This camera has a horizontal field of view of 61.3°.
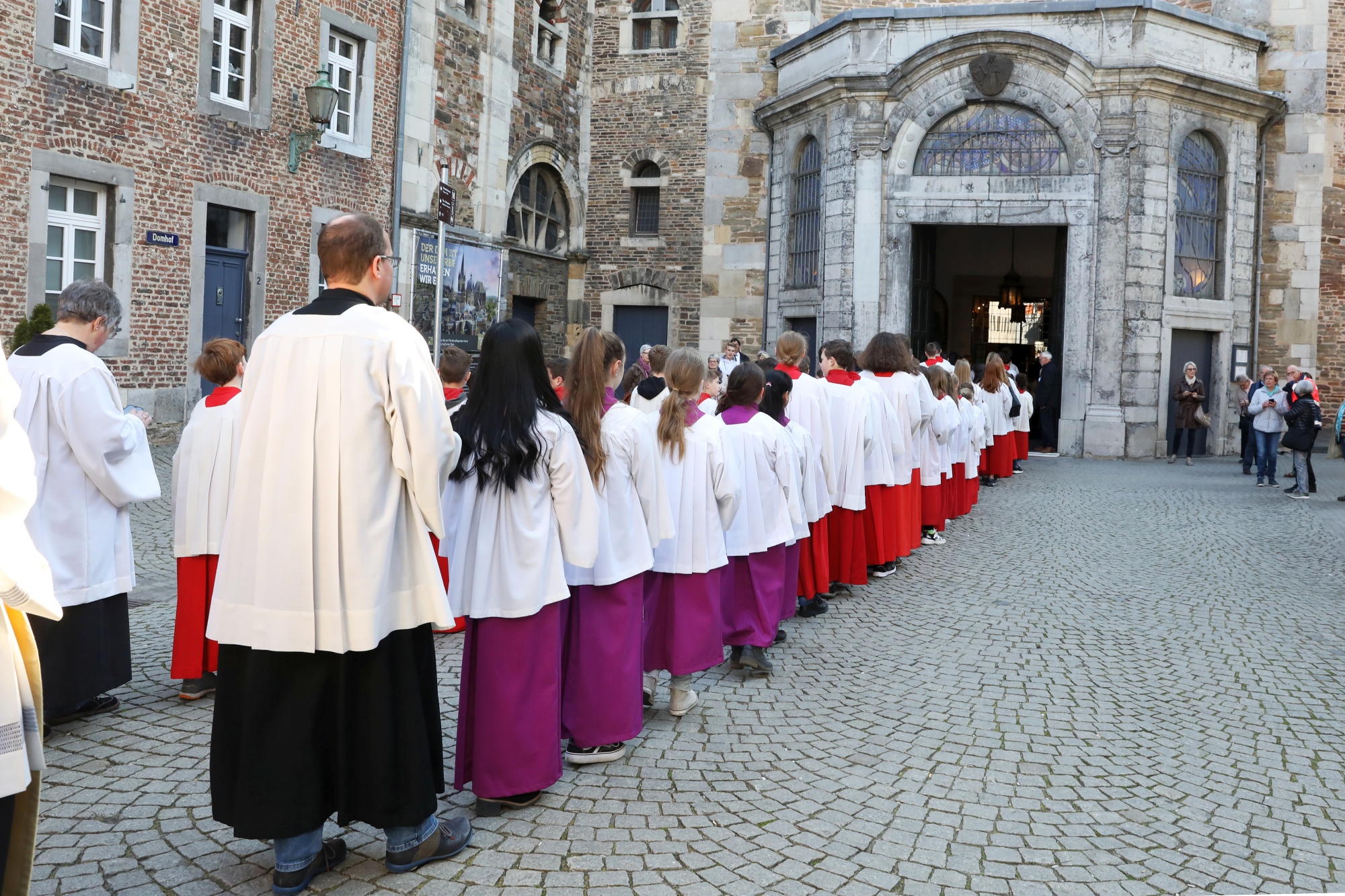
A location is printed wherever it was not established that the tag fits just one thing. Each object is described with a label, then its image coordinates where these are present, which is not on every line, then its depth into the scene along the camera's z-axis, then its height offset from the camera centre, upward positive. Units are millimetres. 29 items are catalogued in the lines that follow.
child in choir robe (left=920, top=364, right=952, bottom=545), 10609 -459
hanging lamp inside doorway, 27719 +3145
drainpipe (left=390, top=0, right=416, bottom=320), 18391 +4120
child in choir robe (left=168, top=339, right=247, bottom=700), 5379 -648
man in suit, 20922 +441
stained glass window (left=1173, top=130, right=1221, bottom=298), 20609 +3836
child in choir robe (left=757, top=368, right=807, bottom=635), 6773 -233
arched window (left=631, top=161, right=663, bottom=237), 24281 +4340
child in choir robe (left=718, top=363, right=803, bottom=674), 6152 -621
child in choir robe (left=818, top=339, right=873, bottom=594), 8266 -322
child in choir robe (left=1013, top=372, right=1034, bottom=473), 17609 -81
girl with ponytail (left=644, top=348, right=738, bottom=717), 5422 -686
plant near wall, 11469 +575
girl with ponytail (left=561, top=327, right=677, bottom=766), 4641 -767
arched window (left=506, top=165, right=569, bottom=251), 22531 +3893
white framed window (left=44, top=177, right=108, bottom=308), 13438 +1816
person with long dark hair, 4121 -615
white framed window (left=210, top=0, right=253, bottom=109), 15289 +4576
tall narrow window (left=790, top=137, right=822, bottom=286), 22156 +3870
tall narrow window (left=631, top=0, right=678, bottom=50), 24078 +8120
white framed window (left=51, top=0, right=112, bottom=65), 13172 +4183
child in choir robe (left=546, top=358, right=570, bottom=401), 4824 +137
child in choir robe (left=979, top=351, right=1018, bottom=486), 15817 +31
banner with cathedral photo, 19094 +1889
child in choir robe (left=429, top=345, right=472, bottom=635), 7180 +157
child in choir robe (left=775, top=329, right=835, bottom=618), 7609 -214
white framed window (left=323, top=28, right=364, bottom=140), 17312 +4878
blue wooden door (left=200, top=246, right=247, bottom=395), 15594 +1312
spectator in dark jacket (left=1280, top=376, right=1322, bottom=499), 14414 +139
